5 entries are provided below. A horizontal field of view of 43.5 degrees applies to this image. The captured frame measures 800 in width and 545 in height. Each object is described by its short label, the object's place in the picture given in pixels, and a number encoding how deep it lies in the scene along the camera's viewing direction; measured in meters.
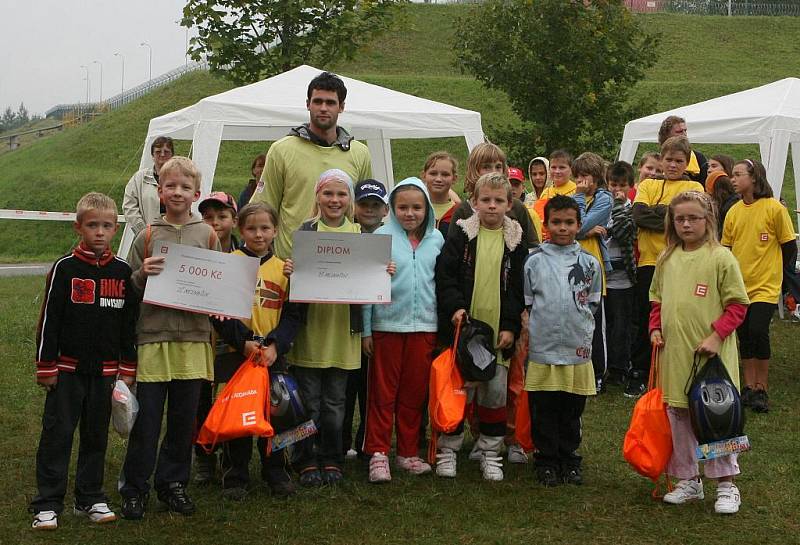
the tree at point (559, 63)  17.30
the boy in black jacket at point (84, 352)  4.70
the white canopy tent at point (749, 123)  11.07
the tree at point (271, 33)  14.54
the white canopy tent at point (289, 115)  10.88
